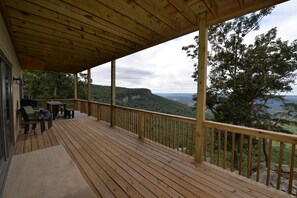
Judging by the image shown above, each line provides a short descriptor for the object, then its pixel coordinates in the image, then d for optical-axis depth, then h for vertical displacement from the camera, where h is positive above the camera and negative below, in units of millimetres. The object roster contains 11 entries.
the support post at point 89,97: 7473 -308
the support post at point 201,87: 2645 +120
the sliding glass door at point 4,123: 2354 -659
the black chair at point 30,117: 4449 -891
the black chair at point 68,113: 7045 -1094
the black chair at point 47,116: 5223 -936
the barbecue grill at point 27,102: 5890 -527
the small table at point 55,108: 6745 -853
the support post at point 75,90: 8917 +66
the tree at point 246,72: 6547 +1121
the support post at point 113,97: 5387 -205
